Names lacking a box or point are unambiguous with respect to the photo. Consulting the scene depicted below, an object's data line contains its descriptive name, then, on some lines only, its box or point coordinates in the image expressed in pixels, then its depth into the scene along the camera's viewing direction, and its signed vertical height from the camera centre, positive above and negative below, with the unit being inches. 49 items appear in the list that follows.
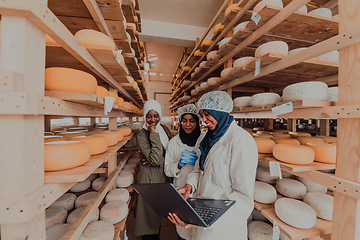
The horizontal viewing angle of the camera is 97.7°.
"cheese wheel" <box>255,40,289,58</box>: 53.1 +24.2
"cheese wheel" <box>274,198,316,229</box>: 45.5 -28.2
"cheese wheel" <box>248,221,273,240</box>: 56.6 -41.7
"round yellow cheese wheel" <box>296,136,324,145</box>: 64.9 -8.3
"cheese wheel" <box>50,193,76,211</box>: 54.5 -30.7
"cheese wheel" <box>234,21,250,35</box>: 70.5 +41.8
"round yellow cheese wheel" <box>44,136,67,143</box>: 38.4 -6.1
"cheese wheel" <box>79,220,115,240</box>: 44.3 -34.2
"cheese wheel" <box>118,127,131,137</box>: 83.4 -8.3
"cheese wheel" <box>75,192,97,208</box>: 56.9 -31.4
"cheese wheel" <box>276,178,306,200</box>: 58.7 -26.4
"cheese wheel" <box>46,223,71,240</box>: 37.8 -29.6
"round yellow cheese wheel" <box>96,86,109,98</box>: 47.9 +7.5
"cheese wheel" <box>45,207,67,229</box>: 44.6 -30.0
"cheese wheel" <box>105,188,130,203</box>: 66.4 -34.3
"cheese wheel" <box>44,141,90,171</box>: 27.0 -7.3
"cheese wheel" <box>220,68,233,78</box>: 81.6 +24.4
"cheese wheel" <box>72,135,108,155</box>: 41.3 -7.5
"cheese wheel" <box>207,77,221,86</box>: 100.8 +24.0
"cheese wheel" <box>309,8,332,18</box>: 57.6 +39.5
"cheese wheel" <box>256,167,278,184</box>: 68.0 -25.2
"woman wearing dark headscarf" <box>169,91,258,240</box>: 38.9 -14.0
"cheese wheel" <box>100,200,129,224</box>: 55.9 -35.1
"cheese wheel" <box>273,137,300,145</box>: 60.1 -8.4
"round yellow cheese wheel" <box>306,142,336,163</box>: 48.4 -10.2
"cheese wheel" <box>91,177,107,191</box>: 70.1 -30.7
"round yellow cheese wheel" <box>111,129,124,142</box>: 69.0 -9.0
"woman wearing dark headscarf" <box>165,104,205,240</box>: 62.3 -13.1
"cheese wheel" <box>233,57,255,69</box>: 66.0 +24.3
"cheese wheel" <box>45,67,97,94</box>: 30.1 +6.9
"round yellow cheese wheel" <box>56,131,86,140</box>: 48.4 -6.3
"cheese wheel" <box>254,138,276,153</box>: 60.2 -10.4
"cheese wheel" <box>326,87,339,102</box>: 46.3 +7.7
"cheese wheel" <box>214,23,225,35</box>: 104.0 +60.5
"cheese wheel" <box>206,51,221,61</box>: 103.4 +41.3
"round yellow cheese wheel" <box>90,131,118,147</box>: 55.4 -7.9
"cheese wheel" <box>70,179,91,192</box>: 67.9 -31.4
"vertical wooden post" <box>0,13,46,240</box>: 19.9 -2.4
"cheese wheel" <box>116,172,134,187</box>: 79.0 -32.6
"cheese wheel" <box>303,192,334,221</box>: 49.0 -27.1
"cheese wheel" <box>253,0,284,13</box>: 54.6 +40.7
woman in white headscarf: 68.3 -25.2
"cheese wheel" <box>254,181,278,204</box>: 57.3 -27.8
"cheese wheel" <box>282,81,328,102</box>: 43.9 +8.1
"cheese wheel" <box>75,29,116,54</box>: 38.8 +19.5
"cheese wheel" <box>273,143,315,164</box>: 47.1 -10.7
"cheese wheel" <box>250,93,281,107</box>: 59.5 +7.6
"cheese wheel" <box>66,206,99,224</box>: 47.8 -31.6
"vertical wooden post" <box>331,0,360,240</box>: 34.5 -3.8
